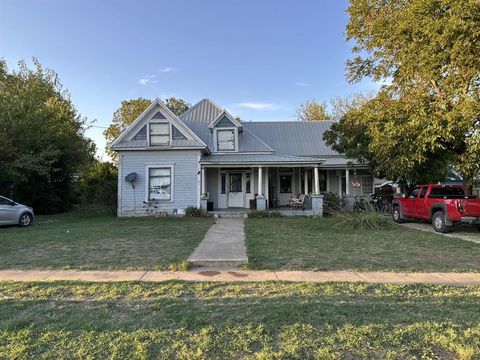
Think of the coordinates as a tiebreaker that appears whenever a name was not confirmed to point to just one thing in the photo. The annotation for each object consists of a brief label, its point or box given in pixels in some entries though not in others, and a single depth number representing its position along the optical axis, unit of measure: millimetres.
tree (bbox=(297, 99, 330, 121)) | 43375
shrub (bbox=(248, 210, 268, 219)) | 17130
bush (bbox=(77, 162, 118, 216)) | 29719
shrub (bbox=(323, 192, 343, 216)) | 18772
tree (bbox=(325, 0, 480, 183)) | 9945
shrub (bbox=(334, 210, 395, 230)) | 12961
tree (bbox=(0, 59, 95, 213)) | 17159
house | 18281
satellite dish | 18084
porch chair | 19923
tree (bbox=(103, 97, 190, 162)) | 40781
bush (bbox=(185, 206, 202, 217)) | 17578
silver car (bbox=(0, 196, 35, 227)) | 13648
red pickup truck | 11539
